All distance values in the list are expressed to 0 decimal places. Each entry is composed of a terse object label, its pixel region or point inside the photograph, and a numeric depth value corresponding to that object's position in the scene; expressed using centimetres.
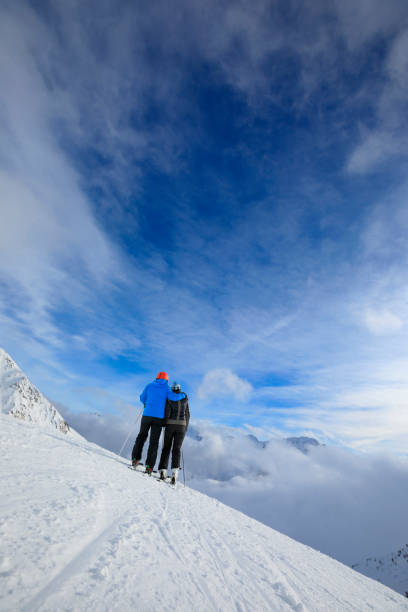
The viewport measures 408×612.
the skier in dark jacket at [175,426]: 855
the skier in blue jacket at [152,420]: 860
